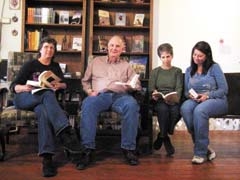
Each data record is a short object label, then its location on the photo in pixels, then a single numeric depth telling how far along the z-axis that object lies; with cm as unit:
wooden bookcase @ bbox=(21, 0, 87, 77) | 454
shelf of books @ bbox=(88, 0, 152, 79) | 459
